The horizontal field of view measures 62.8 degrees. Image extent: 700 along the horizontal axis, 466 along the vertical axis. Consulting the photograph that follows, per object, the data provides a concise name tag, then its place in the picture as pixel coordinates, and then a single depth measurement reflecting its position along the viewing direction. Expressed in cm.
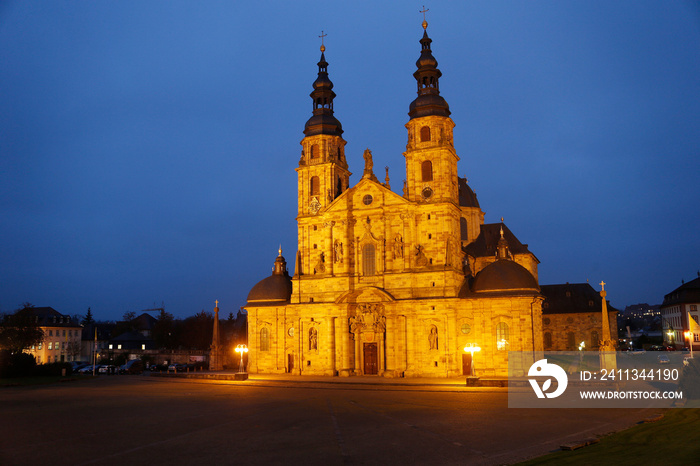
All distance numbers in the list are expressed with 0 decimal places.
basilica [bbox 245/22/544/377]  4919
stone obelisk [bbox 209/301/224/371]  6184
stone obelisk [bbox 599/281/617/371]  3925
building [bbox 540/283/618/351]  7612
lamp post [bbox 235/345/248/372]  4959
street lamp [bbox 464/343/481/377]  4078
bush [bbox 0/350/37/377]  4734
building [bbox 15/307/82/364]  8806
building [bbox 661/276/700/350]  8512
